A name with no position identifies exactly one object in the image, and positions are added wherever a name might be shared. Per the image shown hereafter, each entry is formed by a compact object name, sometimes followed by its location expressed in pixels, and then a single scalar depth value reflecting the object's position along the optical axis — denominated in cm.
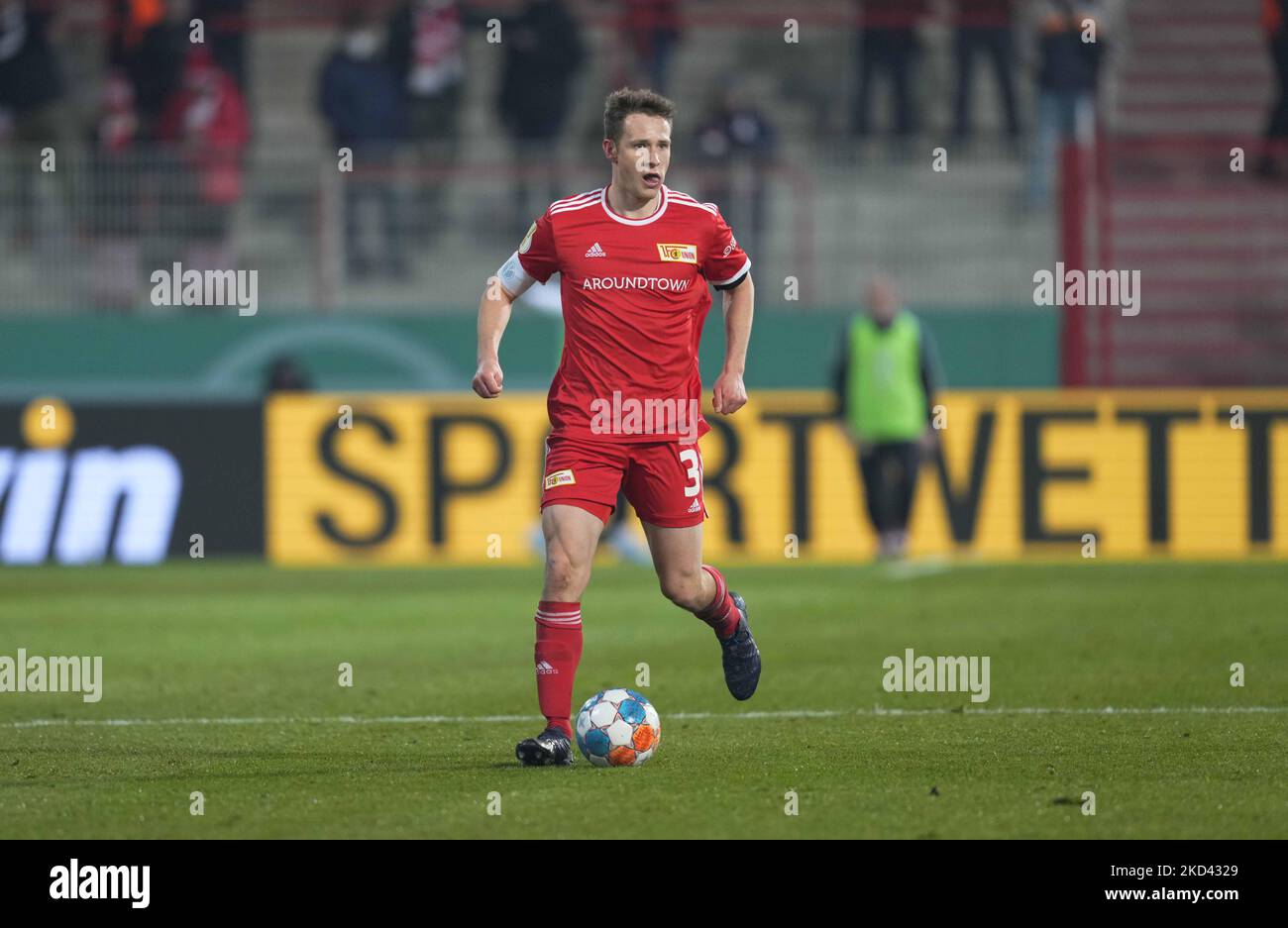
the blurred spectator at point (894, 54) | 2112
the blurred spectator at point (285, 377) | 1883
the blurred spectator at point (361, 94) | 2083
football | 742
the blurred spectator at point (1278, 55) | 2025
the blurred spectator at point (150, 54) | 2094
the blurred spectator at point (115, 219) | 1969
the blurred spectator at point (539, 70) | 2109
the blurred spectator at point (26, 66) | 2117
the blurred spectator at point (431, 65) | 2116
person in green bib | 1742
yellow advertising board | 1777
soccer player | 759
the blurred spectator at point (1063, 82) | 1988
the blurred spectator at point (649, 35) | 2183
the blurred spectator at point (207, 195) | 1988
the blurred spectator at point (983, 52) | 2106
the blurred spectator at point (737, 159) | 1959
